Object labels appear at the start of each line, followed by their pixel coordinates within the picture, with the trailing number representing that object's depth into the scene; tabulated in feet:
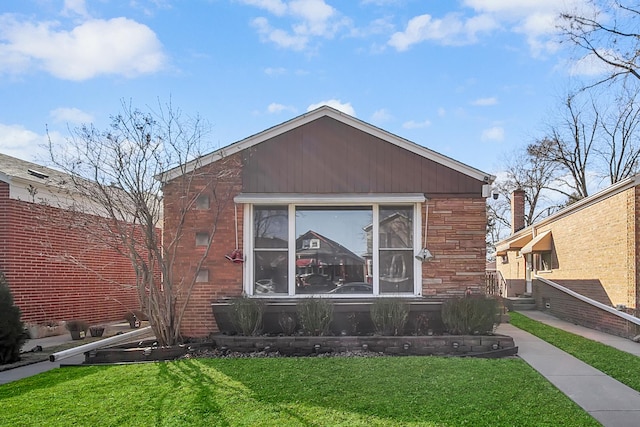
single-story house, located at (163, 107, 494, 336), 31.63
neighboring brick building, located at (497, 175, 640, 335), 33.27
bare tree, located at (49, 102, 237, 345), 27.20
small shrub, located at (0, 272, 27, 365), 24.56
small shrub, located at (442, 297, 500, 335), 27.94
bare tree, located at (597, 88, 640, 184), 93.60
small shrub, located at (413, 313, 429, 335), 29.53
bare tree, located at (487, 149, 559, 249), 107.96
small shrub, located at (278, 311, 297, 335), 29.48
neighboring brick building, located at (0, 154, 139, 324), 33.19
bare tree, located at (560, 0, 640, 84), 43.22
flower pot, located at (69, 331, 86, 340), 33.40
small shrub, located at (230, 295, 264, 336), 28.48
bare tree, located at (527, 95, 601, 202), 99.66
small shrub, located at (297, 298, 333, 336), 28.30
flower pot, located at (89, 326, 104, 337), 34.70
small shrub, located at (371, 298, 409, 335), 28.40
